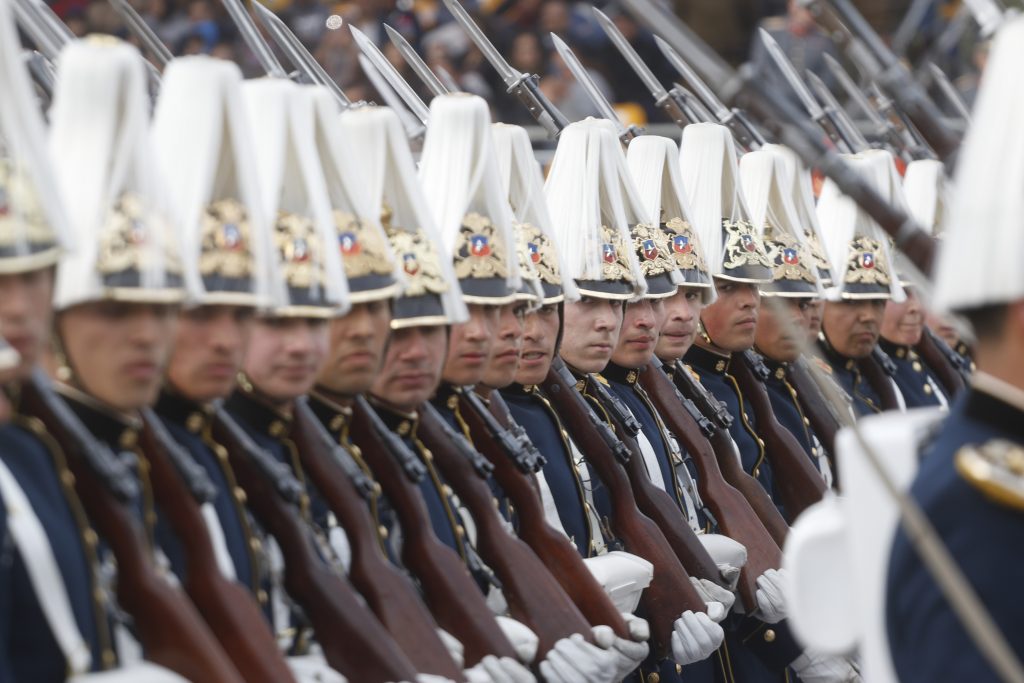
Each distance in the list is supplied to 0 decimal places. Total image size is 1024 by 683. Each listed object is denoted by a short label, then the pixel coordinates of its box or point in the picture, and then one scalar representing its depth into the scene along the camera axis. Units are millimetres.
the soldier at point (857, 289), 17031
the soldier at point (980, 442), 5664
